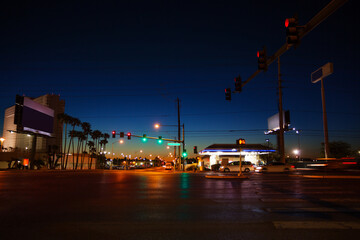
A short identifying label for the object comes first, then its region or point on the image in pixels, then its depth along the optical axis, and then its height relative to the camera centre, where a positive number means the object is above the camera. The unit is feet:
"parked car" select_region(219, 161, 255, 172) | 124.67 -4.82
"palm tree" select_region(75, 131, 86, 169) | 290.15 +22.44
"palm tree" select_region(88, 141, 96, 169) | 320.99 +10.15
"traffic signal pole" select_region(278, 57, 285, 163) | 123.44 +10.46
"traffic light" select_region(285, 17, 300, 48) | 29.58 +14.61
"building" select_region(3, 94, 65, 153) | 491.31 +54.06
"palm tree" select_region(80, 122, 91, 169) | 294.66 +31.58
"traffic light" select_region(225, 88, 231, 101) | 51.60 +12.95
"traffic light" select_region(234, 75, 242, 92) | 47.85 +13.71
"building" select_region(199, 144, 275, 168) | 180.24 +3.97
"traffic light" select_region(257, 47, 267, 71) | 37.85 +14.52
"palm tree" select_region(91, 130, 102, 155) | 323.72 +27.10
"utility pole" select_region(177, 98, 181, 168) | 147.36 +11.08
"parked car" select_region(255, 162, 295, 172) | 107.76 -4.03
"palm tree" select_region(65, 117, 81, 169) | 272.31 +35.43
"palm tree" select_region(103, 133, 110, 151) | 348.16 +27.46
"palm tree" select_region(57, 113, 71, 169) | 264.52 +39.70
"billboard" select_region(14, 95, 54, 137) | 189.37 +31.07
